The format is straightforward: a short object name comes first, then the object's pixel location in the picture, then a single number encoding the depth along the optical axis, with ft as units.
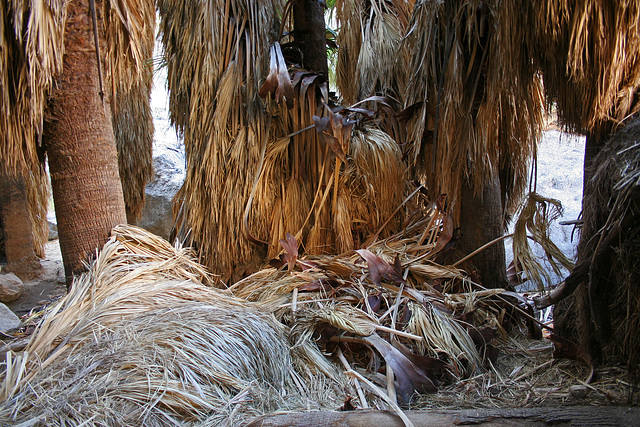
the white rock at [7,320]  5.85
